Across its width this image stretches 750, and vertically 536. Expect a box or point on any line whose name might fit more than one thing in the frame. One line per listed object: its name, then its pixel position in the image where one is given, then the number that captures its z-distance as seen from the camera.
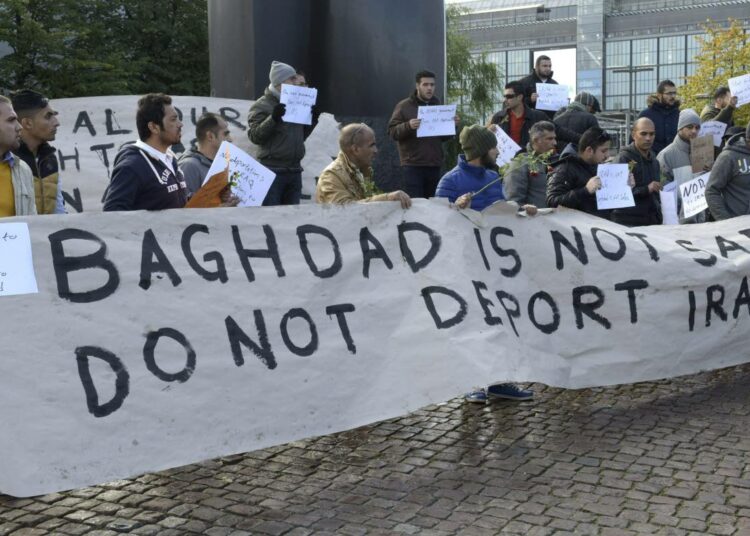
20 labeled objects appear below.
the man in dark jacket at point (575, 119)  10.77
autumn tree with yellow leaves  47.44
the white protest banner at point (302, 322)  4.43
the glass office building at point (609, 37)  75.44
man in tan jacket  6.28
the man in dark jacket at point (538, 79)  11.77
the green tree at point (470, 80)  44.22
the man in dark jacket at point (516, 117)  11.16
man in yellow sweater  5.34
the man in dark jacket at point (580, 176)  7.72
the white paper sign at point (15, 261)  4.39
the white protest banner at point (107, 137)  9.55
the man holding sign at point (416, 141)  10.09
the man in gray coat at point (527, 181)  7.45
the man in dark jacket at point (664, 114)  11.62
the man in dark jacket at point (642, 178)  8.35
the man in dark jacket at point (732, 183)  8.13
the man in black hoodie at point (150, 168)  5.30
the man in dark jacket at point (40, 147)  6.19
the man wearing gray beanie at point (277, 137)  8.90
